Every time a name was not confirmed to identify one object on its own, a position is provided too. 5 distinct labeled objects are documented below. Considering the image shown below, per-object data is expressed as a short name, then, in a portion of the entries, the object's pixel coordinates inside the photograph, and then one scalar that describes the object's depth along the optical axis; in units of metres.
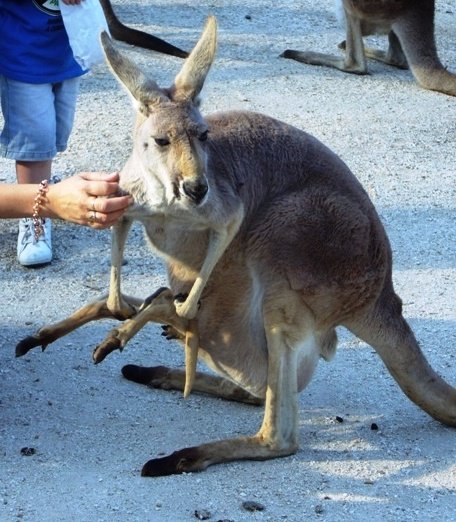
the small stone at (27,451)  3.04
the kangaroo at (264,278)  2.95
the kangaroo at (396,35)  6.29
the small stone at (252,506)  2.85
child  3.91
